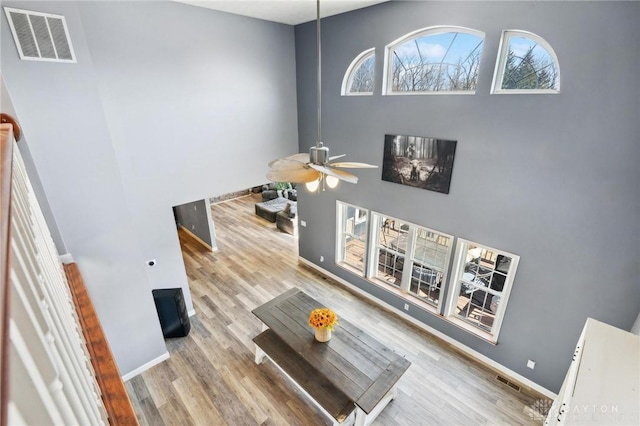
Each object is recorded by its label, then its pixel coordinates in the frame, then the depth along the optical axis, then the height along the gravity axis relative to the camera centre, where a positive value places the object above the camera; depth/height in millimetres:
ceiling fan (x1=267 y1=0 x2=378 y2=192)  2367 -504
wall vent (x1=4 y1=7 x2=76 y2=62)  2873 +673
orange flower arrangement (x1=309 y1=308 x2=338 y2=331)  3883 -2663
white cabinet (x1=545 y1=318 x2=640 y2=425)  1643 -1617
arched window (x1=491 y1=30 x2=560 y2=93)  3343 +413
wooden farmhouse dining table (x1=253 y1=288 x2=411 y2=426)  3533 -3112
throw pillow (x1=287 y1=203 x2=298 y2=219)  9203 -3132
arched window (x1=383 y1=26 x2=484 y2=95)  3898 +571
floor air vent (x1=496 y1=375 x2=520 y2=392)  4301 -3875
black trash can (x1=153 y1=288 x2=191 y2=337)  4973 -3285
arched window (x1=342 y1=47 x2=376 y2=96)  4895 +470
